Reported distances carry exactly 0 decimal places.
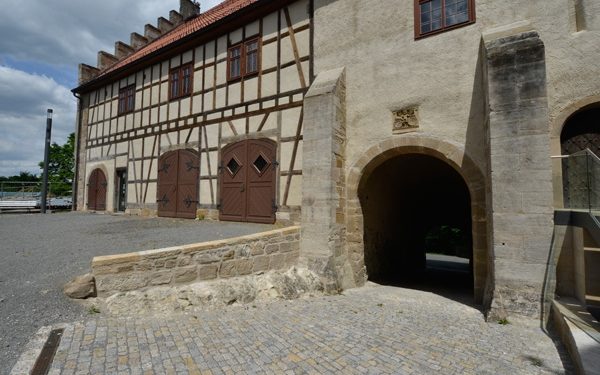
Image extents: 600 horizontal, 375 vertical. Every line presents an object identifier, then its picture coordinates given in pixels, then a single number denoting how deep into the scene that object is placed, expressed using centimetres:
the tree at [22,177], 4884
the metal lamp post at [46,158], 1452
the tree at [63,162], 2575
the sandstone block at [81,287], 399
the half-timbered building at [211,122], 795
